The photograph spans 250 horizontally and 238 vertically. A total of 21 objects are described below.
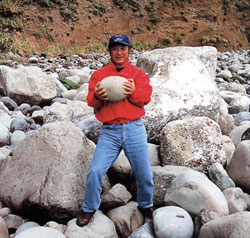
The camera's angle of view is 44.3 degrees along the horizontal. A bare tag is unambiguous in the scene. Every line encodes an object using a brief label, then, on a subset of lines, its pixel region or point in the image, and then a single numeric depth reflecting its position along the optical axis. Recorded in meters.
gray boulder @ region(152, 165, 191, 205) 3.10
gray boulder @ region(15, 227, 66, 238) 2.33
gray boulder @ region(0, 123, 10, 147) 4.19
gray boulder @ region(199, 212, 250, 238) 2.07
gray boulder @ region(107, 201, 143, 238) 2.78
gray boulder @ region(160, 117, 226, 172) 3.56
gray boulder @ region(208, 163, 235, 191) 3.31
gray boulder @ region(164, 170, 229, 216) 2.74
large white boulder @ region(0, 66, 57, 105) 6.32
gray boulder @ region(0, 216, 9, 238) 2.58
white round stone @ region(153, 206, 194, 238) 2.41
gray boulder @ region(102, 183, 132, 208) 2.93
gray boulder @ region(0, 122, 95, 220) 2.79
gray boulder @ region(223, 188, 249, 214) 2.94
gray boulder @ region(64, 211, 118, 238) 2.57
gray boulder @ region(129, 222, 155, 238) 2.53
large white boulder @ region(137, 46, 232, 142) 4.12
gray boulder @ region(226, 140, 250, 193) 3.41
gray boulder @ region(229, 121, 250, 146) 4.52
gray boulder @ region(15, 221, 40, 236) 2.67
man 2.65
